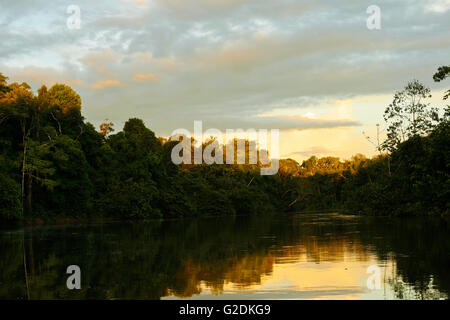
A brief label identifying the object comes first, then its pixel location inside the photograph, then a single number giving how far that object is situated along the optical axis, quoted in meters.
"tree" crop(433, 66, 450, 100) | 38.94
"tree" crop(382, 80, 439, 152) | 46.72
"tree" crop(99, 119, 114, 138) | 73.61
